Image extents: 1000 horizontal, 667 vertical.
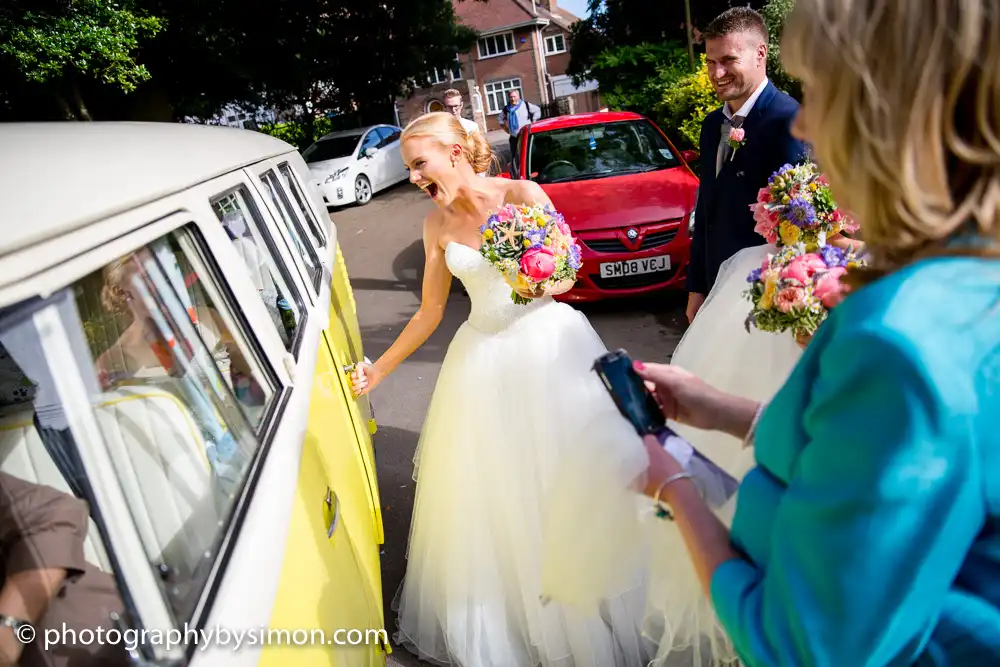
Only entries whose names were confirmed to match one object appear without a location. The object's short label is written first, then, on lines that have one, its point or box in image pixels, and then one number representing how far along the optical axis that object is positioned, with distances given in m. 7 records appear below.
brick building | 38.22
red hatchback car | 5.70
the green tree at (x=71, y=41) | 10.02
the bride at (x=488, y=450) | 2.31
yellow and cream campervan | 0.96
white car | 13.29
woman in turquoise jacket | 0.69
